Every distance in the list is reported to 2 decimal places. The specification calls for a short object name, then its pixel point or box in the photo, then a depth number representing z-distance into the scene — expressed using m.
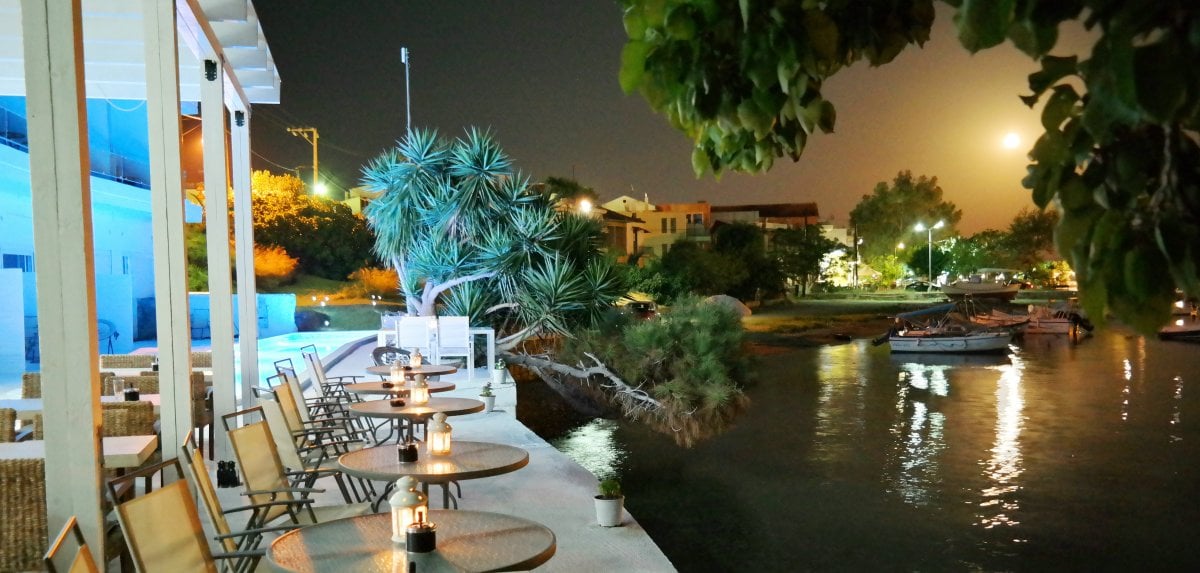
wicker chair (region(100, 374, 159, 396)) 6.77
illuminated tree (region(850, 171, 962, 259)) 89.31
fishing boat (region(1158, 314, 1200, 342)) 40.50
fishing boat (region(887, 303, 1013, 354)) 35.16
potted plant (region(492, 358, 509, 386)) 12.16
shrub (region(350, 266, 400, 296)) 34.16
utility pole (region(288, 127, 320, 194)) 42.63
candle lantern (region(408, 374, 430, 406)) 6.64
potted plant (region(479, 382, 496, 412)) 10.96
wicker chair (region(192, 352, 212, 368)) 8.84
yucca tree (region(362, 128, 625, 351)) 16.30
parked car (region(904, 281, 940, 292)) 81.38
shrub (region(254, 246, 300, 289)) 33.84
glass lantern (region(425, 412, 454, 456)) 4.80
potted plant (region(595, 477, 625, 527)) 5.82
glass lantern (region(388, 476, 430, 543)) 3.20
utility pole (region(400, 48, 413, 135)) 16.88
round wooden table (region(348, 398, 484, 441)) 6.29
